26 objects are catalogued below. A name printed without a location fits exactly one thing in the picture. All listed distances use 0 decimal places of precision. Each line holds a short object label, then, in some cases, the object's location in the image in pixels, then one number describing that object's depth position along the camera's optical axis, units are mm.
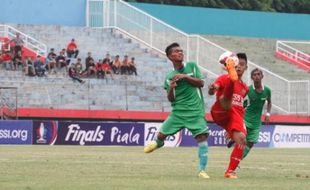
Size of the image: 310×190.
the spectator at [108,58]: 48188
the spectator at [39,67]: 45281
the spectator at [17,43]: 45500
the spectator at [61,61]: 46562
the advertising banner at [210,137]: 40062
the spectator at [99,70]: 47469
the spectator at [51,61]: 46156
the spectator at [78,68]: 46531
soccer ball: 16750
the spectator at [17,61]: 45344
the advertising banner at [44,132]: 37844
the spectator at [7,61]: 45125
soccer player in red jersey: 17359
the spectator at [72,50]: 48250
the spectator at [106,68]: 47728
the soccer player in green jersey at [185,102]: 17609
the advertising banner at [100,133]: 38375
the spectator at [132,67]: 49531
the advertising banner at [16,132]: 37500
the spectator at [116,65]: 48688
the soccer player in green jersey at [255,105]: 20656
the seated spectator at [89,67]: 47000
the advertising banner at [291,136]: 42656
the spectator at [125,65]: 49122
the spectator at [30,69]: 45031
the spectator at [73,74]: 46031
